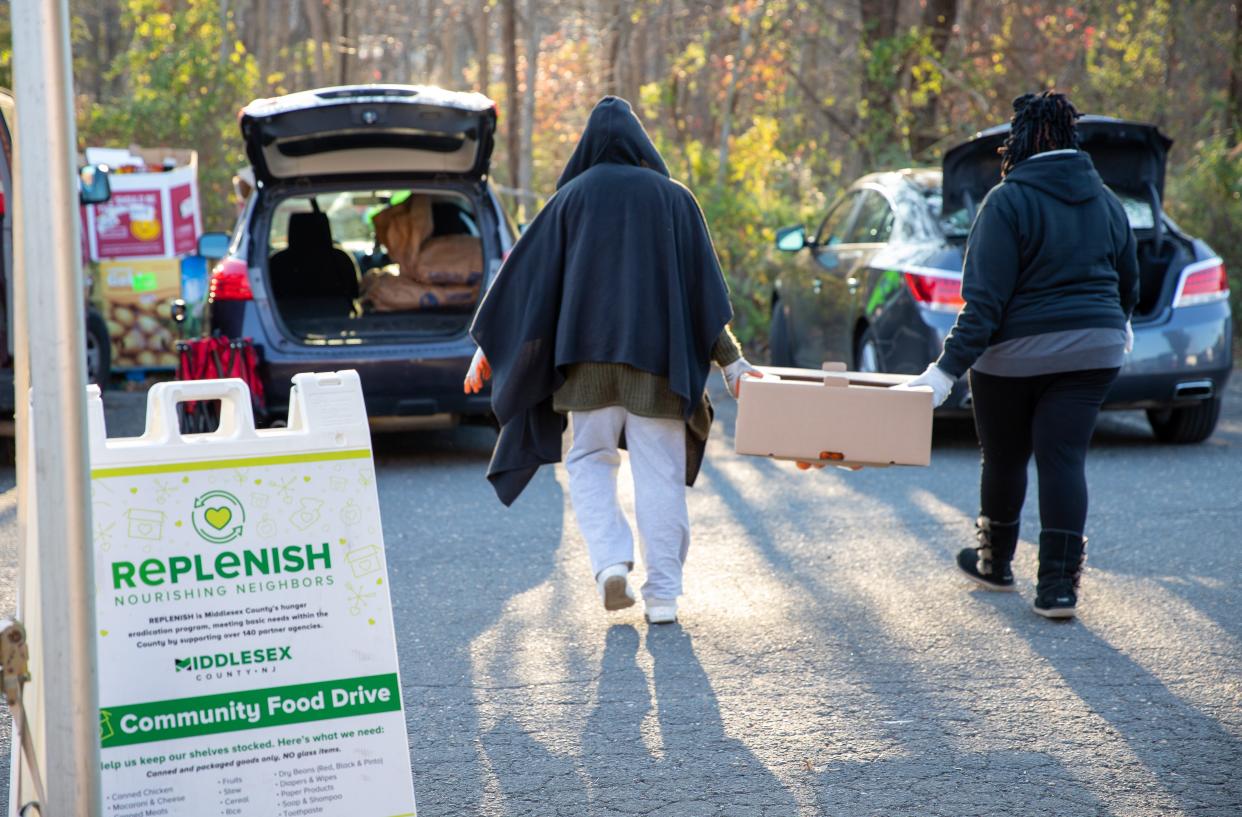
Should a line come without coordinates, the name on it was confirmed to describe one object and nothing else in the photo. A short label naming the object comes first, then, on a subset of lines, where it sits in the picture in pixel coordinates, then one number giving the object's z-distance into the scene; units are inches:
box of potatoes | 437.7
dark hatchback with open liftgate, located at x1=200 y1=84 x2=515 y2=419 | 307.3
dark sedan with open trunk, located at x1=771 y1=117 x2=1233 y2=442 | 316.8
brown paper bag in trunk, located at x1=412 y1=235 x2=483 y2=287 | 360.8
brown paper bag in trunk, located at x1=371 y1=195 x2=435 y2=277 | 368.8
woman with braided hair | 199.3
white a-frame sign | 110.5
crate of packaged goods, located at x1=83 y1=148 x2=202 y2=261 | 440.1
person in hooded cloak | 198.4
